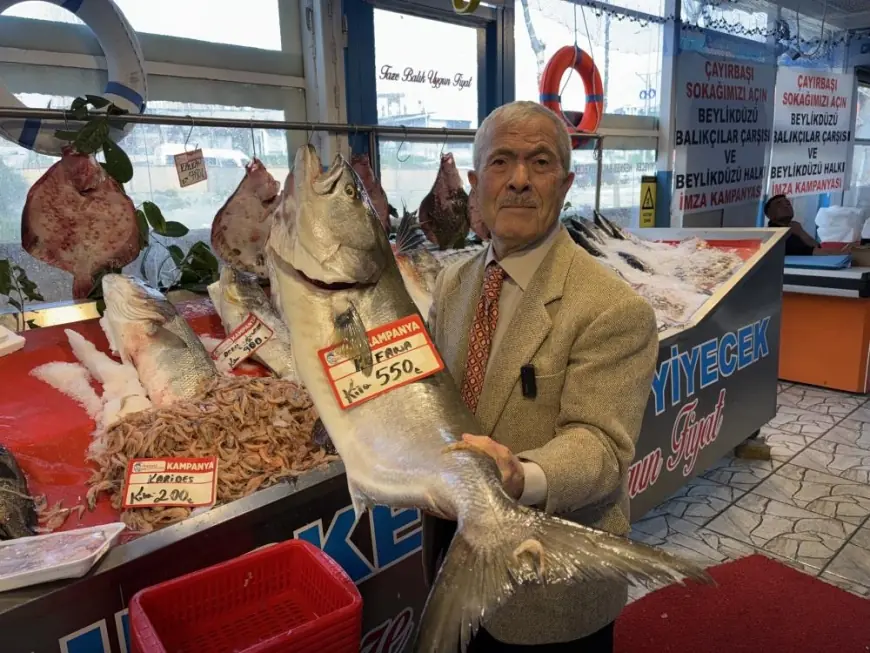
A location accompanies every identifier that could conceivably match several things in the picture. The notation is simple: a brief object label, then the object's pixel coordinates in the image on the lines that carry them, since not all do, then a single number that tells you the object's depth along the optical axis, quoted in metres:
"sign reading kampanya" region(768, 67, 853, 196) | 8.49
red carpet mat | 2.59
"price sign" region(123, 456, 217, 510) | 1.71
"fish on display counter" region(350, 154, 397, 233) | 3.40
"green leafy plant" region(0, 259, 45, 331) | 2.41
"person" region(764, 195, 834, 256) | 6.29
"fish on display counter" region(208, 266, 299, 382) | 2.49
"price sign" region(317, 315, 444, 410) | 1.26
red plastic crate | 1.30
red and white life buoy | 5.21
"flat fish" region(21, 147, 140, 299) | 2.40
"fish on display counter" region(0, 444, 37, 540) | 1.55
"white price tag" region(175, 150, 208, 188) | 2.68
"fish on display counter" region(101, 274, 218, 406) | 2.21
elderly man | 1.25
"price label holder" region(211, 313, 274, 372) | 2.45
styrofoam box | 1.34
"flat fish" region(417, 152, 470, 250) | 3.79
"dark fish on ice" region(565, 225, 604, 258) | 4.12
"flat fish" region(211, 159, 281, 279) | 2.84
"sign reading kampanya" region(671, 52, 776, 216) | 7.02
